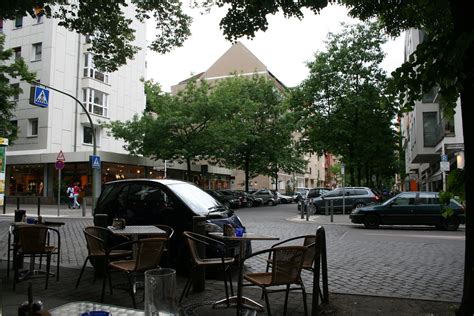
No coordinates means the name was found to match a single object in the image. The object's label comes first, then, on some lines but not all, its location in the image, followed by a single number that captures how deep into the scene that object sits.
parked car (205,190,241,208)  33.12
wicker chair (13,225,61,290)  6.80
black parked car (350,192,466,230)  17.61
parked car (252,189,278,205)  41.84
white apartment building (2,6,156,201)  35.22
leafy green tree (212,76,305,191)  36.27
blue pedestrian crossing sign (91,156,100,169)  23.41
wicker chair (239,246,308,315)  5.08
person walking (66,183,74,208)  30.59
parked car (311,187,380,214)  26.50
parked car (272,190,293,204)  46.44
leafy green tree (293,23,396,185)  32.91
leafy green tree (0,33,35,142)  26.73
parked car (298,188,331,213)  34.38
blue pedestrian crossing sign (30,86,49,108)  21.33
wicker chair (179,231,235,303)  5.92
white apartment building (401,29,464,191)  27.58
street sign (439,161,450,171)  22.36
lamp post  23.92
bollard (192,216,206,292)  6.71
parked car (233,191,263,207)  36.67
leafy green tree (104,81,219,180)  31.73
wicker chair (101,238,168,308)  5.65
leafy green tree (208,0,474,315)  4.45
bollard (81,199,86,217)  23.12
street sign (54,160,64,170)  22.67
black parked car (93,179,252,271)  7.91
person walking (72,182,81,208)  30.34
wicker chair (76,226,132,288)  6.71
